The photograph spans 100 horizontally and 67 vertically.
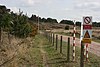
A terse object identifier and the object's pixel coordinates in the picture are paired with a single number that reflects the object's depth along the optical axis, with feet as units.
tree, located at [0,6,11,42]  46.95
